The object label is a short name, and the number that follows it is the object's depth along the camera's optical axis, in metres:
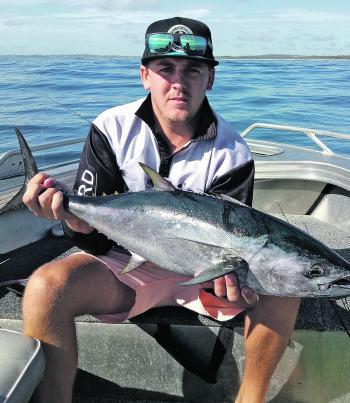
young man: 1.80
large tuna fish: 1.64
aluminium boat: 2.22
